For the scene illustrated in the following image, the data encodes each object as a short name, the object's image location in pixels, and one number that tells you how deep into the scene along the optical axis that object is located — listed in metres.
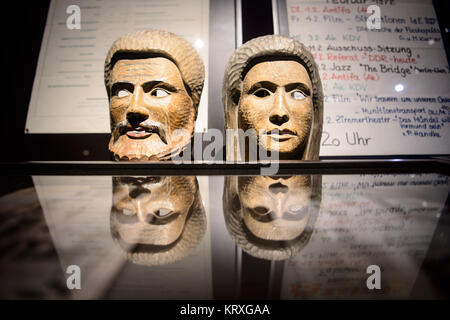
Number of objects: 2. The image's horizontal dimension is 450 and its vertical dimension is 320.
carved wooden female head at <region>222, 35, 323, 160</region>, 0.50
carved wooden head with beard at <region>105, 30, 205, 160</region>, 0.50
